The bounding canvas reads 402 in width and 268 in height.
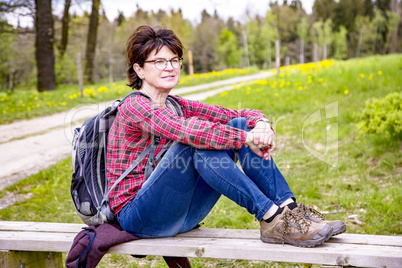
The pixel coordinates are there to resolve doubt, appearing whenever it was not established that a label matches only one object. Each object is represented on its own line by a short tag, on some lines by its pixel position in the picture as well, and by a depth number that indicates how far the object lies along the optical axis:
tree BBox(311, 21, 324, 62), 42.66
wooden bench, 1.72
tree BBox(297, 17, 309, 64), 38.50
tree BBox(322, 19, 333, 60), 44.62
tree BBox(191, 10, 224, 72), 37.78
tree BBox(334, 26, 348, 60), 49.31
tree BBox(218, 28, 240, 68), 44.62
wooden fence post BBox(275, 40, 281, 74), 14.52
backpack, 2.03
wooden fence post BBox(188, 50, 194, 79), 17.71
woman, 1.86
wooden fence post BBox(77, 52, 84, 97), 11.16
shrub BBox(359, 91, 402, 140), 4.29
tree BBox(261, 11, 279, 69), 35.51
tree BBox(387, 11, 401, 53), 46.58
